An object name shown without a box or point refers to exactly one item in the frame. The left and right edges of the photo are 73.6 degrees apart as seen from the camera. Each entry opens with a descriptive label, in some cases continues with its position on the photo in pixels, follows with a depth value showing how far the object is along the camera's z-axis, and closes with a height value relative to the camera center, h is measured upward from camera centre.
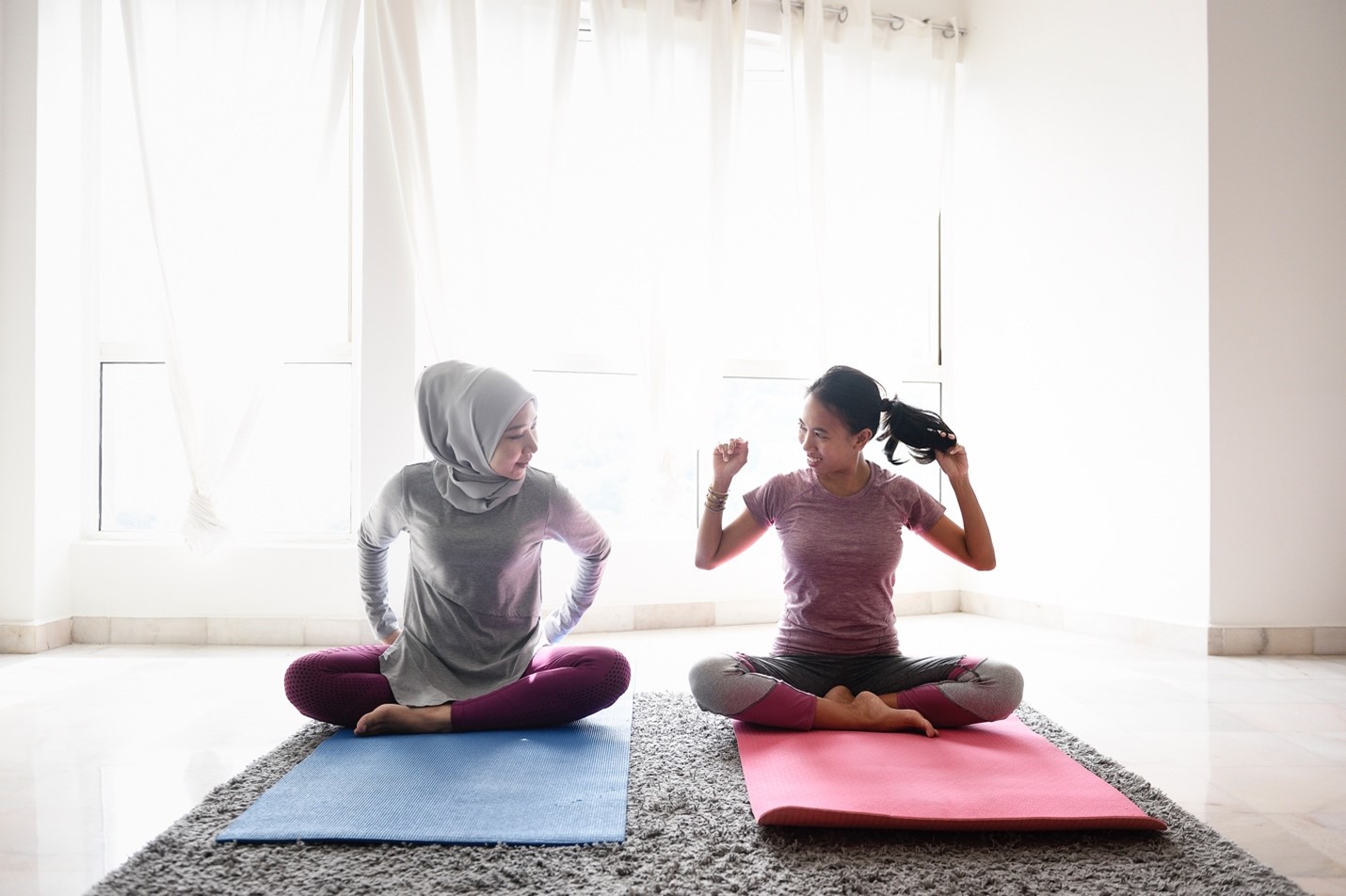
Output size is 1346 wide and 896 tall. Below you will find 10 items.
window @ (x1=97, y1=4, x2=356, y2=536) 3.39 +0.49
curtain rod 4.04 +1.98
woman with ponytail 2.17 -0.31
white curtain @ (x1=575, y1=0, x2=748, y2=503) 3.67 +1.04
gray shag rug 1.41 -0.69
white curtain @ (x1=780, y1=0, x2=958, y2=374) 3.96 +1.30
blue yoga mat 1.60 -0.69
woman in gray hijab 2.21 -0.38
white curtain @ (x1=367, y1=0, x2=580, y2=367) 3.42 +1.15
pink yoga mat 1.62 -0.67
